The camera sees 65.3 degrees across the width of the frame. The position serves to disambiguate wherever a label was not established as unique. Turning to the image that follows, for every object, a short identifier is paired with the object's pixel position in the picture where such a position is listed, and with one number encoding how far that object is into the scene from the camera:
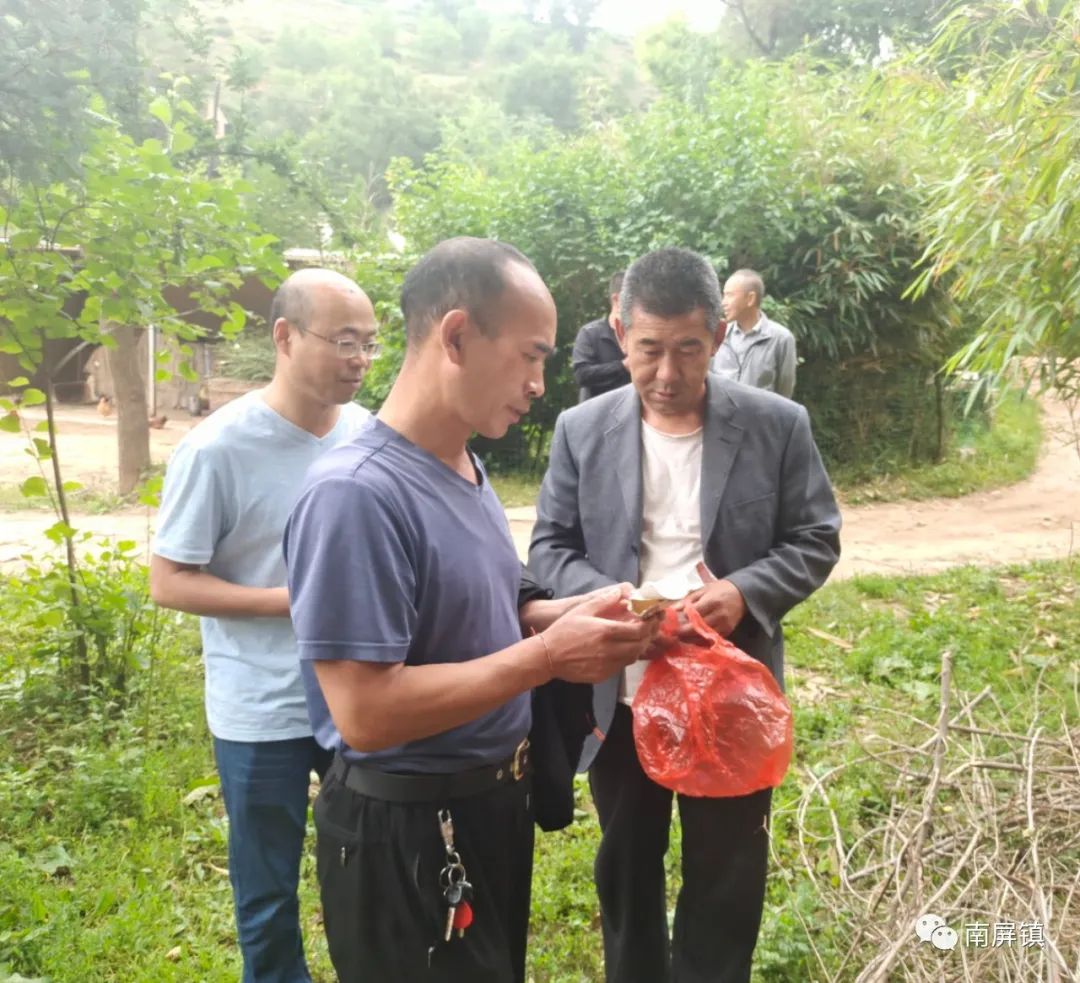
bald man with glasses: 2.02
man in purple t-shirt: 1.29
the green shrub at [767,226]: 9.32
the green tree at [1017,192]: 3.65
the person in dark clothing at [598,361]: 4.86
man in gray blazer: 2.06
